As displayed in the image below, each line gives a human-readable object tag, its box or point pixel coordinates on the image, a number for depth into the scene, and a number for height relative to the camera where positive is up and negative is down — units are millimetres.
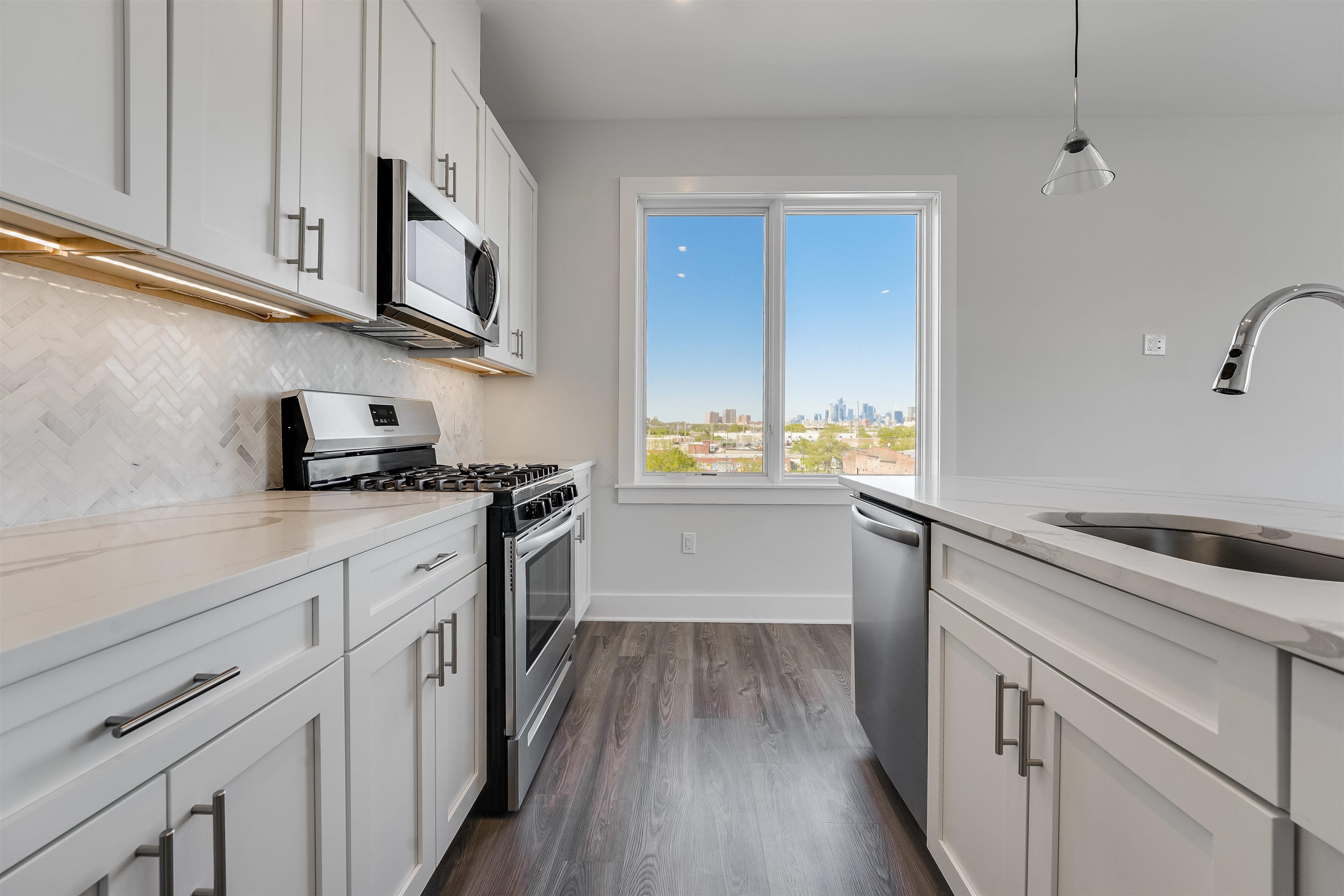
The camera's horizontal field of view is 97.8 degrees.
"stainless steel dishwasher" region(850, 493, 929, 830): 1370 -509
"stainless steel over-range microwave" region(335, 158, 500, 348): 1572 +536
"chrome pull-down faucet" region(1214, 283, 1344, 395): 1023 +209
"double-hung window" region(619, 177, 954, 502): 3254 +584
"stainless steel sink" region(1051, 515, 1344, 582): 917 -180
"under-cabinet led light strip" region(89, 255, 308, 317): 1023 +326
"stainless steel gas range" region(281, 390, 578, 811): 1522 -268
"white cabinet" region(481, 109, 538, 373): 2428 +944
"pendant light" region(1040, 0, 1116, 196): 1825 +905
